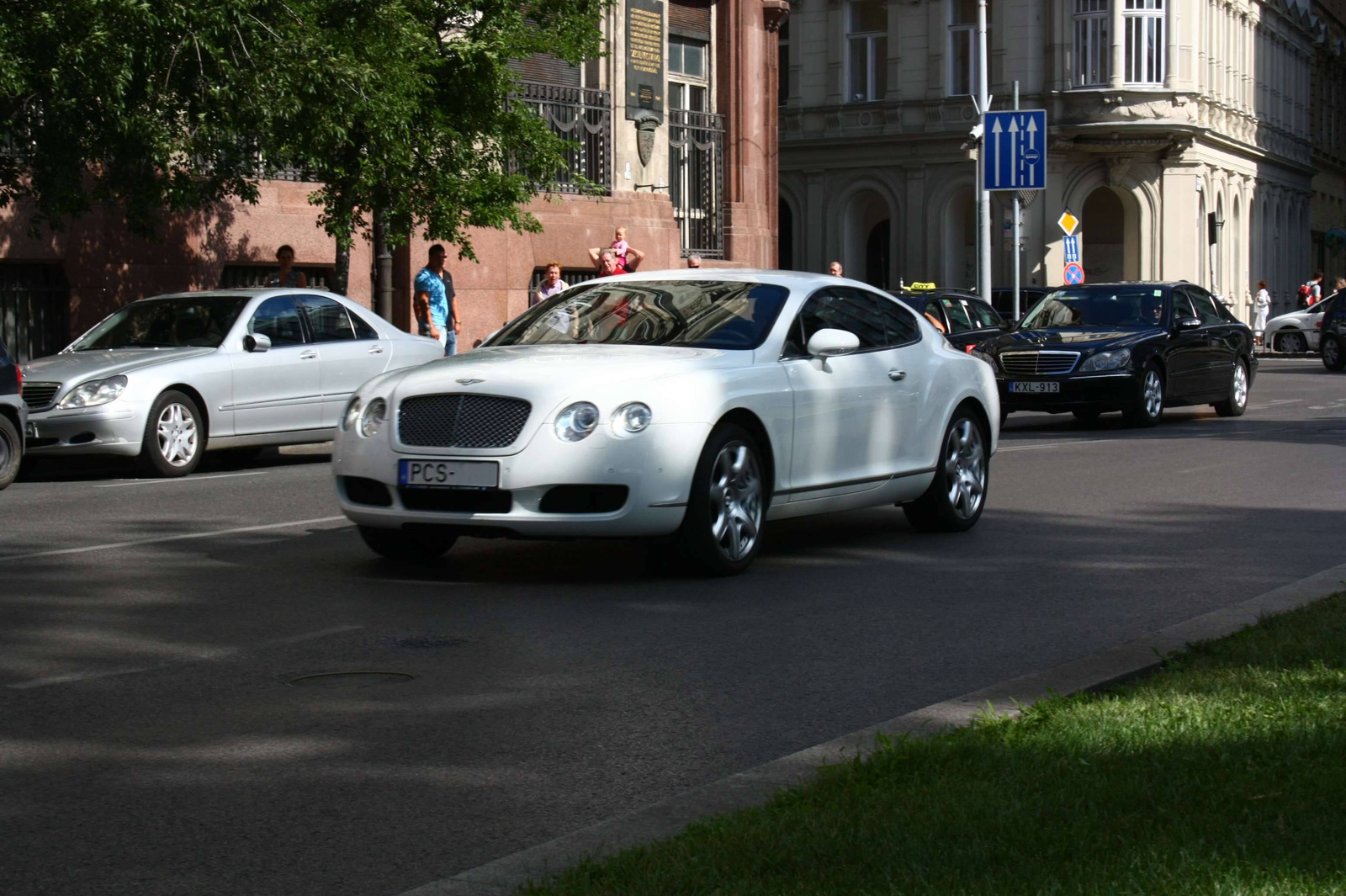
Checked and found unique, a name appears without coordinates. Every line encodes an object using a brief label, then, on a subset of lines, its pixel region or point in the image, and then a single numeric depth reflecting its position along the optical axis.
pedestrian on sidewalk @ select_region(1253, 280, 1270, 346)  57.62
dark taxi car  25.53
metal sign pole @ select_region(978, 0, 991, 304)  35.62
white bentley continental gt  9.05
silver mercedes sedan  15.56
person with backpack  55.50
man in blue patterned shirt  23.45
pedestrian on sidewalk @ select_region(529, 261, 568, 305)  25.67
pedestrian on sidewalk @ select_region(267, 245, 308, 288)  22.48
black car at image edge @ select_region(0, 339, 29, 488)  14.81
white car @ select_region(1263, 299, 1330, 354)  48.50
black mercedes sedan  21.42
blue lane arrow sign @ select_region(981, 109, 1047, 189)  32.66
